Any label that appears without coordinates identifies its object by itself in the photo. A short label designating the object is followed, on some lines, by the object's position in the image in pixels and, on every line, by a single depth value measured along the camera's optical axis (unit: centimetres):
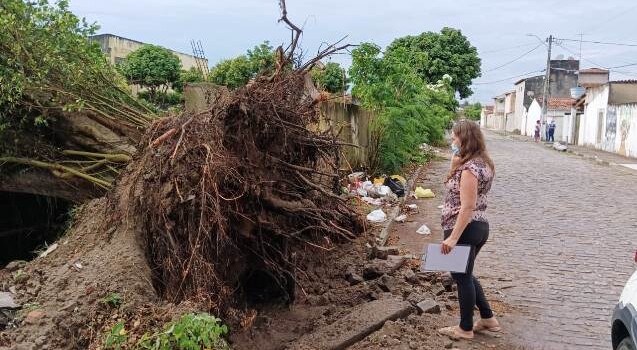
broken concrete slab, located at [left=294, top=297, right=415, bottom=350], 498
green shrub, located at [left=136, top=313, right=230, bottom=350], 403
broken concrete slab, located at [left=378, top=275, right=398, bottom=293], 628
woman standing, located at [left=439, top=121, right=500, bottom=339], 474
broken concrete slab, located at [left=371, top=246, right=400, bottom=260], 737
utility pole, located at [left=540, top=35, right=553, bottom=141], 4335
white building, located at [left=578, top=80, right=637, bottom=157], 2866
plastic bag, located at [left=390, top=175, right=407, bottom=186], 1380
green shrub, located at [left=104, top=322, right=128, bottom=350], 422
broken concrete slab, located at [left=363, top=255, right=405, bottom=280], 669
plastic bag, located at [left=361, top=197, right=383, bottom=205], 1156
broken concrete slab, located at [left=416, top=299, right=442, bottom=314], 562
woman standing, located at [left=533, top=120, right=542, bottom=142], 4444
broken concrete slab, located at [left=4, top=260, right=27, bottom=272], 640
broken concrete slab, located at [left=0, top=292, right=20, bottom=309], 503
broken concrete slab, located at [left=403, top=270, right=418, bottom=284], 661
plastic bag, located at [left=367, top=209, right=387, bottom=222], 982
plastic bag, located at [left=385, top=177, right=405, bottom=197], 1277
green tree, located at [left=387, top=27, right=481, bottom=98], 4166
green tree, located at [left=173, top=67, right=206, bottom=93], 3279
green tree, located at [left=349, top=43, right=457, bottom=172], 1467
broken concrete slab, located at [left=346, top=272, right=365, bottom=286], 651
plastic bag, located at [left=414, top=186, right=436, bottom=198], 1323
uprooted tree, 506
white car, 349
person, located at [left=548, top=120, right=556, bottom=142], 4222
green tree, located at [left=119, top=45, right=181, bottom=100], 3183
